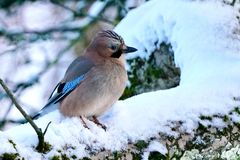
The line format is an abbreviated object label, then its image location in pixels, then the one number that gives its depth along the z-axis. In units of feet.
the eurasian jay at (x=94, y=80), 30.60
